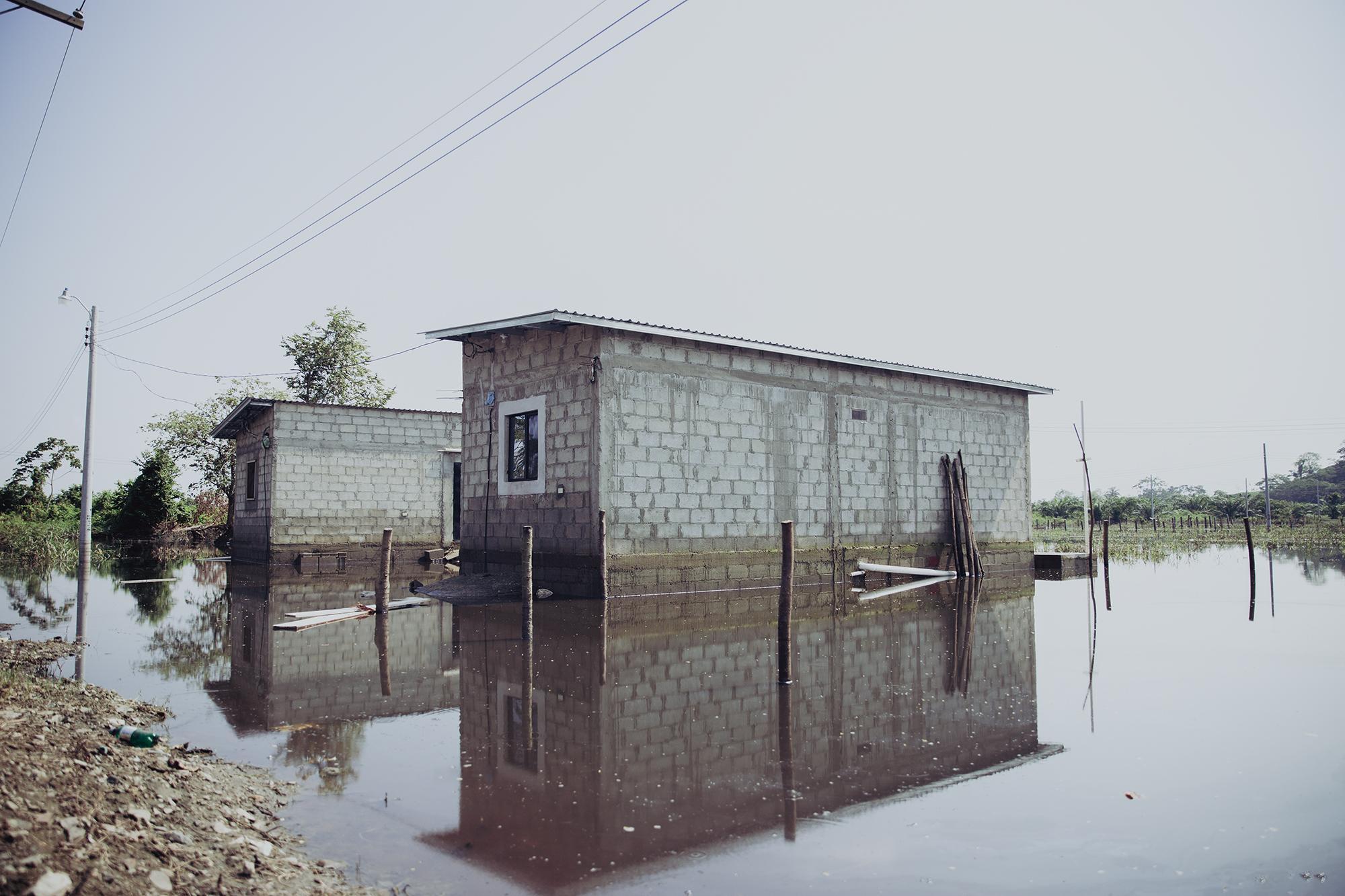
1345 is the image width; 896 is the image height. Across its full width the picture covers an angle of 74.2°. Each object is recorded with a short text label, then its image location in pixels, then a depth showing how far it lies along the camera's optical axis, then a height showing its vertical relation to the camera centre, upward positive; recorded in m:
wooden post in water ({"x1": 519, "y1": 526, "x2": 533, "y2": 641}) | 10.79 -0.98
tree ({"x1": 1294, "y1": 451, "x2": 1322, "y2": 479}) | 98.44 +3.91
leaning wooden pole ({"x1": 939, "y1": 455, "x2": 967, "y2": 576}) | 20.38 -0.15
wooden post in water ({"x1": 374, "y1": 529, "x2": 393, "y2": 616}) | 12.74 -1.03
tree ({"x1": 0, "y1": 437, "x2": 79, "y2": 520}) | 40.50 +1.14
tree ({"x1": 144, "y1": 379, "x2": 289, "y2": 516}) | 40.34 +3.14
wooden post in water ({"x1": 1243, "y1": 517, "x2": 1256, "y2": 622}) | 14.31 -1.34
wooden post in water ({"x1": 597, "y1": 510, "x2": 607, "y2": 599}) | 13.56 -0.74
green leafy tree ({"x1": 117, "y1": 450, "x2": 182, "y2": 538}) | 34.59 +0.18
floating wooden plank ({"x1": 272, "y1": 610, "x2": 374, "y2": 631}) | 11.96 -1.64
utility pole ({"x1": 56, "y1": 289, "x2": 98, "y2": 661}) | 21.89 +0.38
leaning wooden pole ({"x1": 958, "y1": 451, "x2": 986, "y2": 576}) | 20.11 -0.84
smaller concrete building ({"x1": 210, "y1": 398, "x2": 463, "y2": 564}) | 22.66 +0.66
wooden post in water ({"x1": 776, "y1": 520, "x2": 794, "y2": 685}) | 8.38 -1.00
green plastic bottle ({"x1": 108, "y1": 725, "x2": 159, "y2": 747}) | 5.46 -1.45
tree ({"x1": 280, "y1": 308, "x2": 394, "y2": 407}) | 38.03 +6.03
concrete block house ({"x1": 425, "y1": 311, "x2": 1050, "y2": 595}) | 15.01 +0.96
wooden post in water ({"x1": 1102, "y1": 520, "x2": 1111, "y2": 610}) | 18.20 -1.29
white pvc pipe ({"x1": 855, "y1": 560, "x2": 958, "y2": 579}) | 18.38 -1.48
